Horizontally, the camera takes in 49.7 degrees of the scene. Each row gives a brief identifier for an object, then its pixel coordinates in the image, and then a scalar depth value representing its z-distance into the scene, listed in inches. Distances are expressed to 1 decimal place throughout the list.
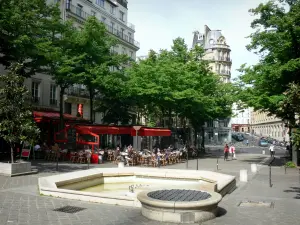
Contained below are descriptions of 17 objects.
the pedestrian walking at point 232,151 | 1371.3
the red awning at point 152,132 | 1209.4
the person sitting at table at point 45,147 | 1060.5
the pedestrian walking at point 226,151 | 1307.8
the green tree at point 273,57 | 960.3
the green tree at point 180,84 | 1278.3
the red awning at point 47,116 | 1156.6
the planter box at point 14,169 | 660.1
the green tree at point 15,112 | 669.5
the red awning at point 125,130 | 1211.1
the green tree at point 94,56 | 1170.0
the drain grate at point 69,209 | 387.9
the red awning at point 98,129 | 1069.1
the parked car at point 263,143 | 2716.5
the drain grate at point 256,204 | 443.5
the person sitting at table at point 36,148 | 1050.7
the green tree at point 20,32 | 810.8
